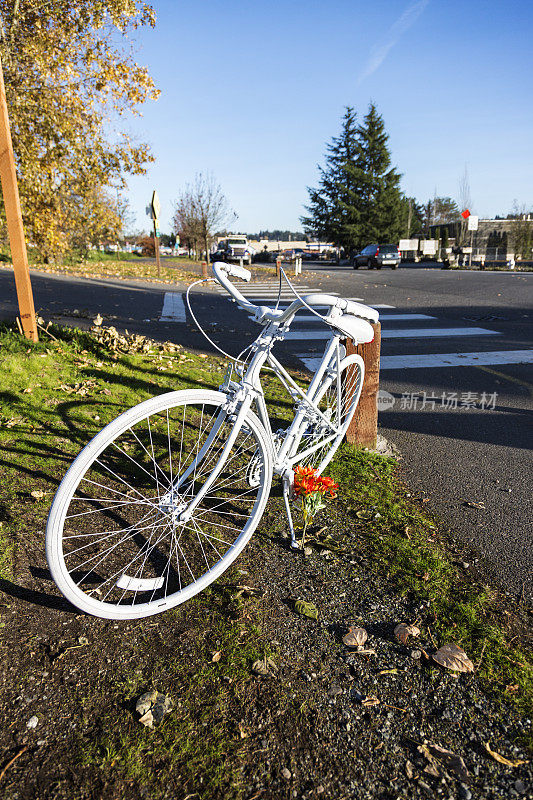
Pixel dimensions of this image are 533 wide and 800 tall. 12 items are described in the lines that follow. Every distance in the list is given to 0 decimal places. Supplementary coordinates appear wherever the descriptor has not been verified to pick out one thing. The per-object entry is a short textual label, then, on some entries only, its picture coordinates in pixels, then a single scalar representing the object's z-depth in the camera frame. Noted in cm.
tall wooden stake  571
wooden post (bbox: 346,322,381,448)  387
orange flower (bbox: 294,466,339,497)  281
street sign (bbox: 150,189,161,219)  2094
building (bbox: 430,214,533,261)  4134
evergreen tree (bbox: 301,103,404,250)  5550
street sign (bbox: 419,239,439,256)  4659
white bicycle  209
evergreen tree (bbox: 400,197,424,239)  5728
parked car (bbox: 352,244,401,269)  3281
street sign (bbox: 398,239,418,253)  4688
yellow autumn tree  916
